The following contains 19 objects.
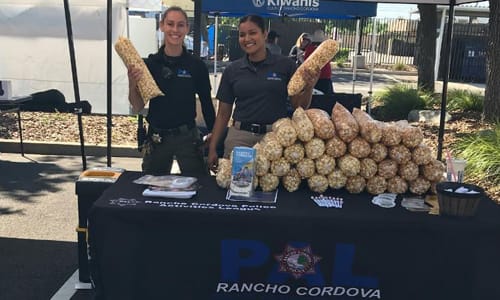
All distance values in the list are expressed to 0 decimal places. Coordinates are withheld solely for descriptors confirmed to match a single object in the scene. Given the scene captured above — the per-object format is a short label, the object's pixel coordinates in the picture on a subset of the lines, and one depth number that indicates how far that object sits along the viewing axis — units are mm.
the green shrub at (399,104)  9852
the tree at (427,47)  11156
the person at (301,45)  9659
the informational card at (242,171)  2568
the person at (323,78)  9039
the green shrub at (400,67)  23516
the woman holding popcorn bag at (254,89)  3213
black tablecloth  2402
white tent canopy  8047
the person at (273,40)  9502
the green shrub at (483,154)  5230
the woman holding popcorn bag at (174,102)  3207
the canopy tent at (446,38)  4246
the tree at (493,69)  7496
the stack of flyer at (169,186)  2627
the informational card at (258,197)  2591
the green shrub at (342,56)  25428
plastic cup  2812
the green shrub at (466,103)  9602
